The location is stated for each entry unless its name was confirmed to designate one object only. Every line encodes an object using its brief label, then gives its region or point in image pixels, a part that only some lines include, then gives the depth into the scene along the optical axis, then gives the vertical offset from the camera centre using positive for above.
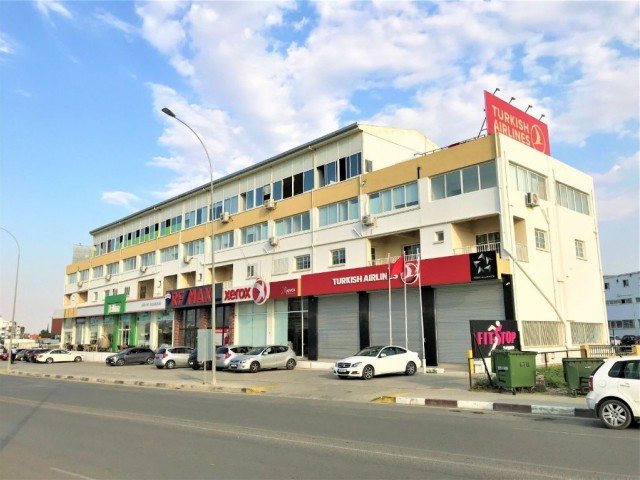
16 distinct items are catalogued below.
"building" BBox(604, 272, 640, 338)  75.31 +2.28
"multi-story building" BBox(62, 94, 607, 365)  26.67 +4.70
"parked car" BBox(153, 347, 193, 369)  34.12 -1.90
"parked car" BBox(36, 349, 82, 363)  46.44 -2.32
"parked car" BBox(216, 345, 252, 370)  28.92 -1.47
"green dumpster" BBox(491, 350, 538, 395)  15.93 -1.48
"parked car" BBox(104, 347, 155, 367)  40.97 -2.18
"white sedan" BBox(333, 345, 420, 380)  22.12 -1.69
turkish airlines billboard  28.83 +11.56
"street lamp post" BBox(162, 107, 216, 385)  21.67 -0.43
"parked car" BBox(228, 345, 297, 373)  27.97 -1.80
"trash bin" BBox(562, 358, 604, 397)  14.69 -1.47
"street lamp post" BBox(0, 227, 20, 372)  39.50 +0.69
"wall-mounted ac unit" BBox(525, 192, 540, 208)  27.56 +6.44
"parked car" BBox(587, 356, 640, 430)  10.00 -1.43
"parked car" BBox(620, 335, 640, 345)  56.79 -2.26
